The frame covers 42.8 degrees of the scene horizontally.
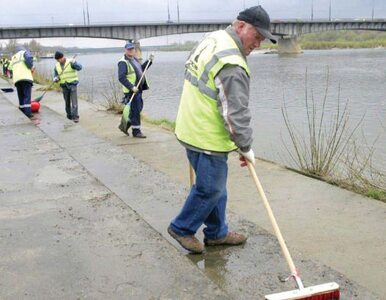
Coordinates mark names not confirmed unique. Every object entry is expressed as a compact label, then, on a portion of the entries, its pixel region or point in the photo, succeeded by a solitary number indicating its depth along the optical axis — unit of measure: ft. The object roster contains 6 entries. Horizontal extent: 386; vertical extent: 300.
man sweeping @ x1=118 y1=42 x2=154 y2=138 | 29.17
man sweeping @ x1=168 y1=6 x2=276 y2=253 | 10.36
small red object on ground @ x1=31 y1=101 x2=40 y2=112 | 38.24
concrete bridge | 191.31
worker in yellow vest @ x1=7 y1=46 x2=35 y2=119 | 35.58
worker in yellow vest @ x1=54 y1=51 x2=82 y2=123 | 37.14
